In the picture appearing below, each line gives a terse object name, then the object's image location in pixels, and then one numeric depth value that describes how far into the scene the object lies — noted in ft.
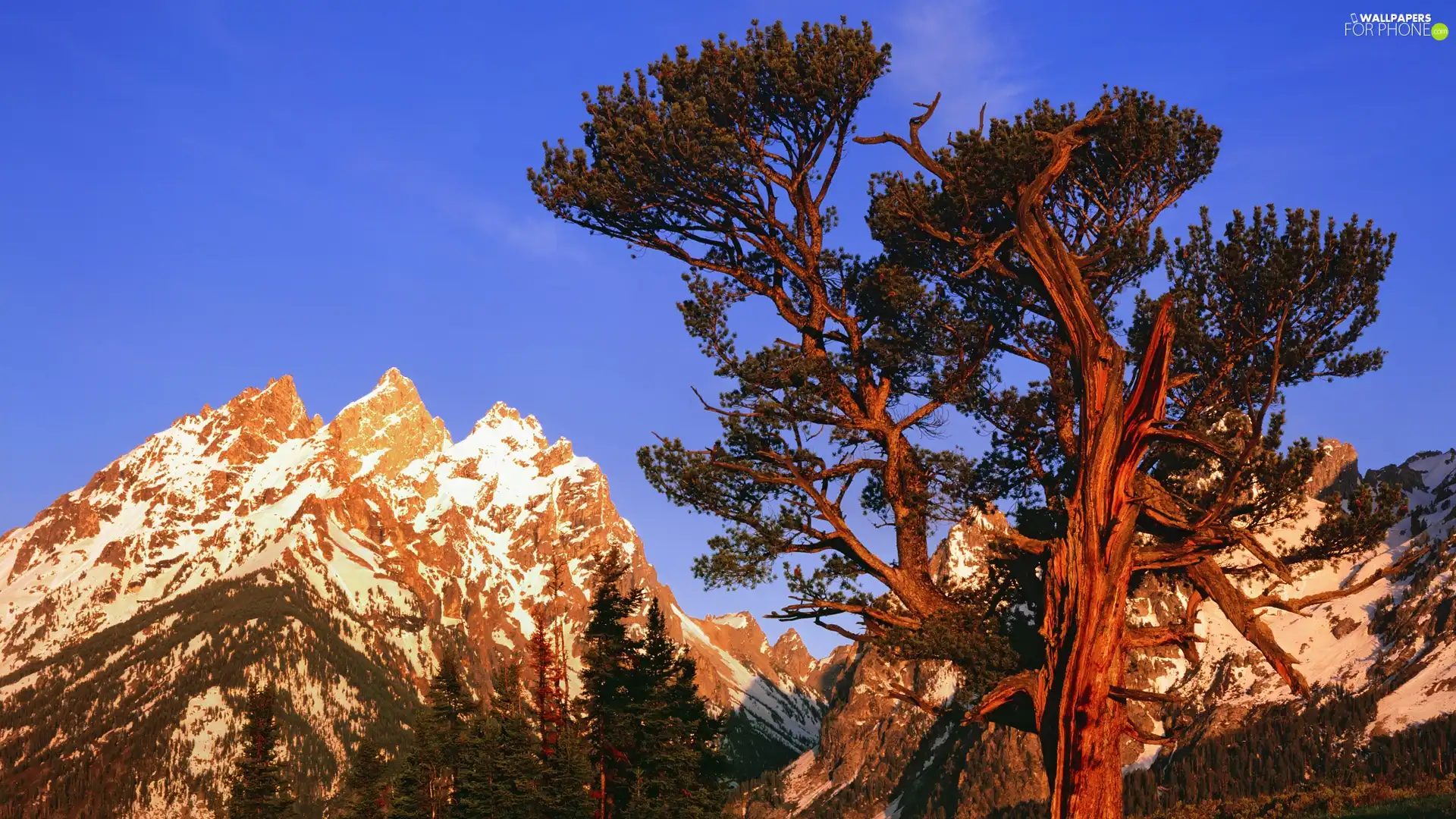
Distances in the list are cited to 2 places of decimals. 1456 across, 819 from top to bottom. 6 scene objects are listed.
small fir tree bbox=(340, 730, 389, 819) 314.14
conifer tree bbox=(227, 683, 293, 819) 303.48
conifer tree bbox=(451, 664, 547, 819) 205.98
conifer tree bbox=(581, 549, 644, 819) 182.91
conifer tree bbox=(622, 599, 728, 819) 178.70
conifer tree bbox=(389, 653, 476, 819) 277.64
